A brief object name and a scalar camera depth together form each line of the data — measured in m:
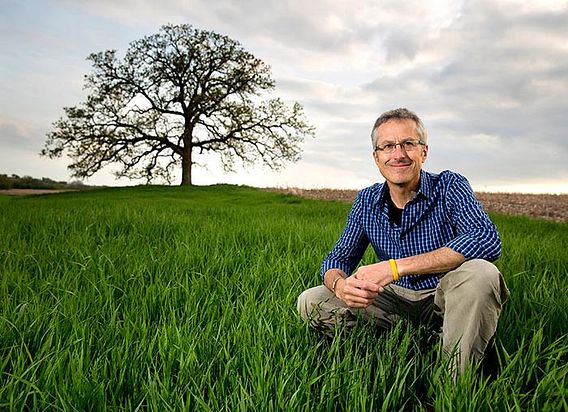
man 2.68
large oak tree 29.48
